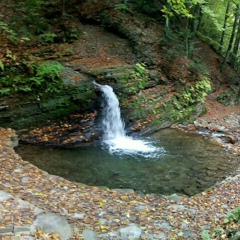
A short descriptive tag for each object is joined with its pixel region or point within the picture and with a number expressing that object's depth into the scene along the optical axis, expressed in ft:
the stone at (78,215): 15.83
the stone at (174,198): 20.57
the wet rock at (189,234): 15.31
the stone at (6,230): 12.72
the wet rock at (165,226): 16.07
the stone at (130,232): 14.83
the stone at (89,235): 14.14
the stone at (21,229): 13.05
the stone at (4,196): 15.61
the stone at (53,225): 13.80
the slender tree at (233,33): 51.39
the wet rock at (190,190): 22.36
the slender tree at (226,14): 56.04
